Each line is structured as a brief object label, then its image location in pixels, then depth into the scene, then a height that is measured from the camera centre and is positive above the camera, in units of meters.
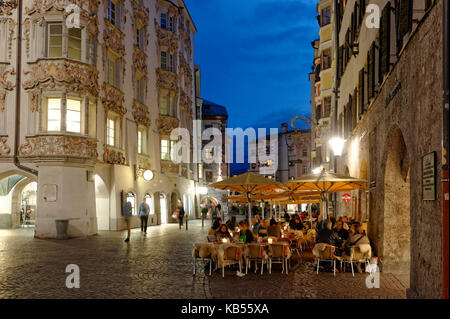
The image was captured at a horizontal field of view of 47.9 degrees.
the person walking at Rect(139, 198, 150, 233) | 26.78 -1.43
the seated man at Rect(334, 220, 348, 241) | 14.92 -1.33
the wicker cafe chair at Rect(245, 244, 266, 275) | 13.28 -1.75
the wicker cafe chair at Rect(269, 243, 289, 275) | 13.36 -1.74
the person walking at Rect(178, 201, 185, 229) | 33.41 -1.78
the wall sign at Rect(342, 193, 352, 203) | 23.73 -0.51
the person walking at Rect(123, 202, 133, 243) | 22.96 -1.10
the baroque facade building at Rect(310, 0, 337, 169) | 36.84 +8.04
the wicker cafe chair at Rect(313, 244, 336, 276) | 13.01 -1.69
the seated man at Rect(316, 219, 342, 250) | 13.91 -1.40
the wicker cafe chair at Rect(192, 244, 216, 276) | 13.11 -1.69
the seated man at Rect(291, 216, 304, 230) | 22.23 -1.75
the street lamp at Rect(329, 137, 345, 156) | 22.95 +1.83
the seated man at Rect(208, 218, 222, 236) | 15.91 -1.22
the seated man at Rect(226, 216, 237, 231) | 19.81 -1.46
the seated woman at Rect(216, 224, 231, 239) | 15.07 -1.40
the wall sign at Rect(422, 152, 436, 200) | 7.63 +0.15
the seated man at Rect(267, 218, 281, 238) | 16.34 -1.42
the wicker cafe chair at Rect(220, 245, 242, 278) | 12.89 -1.73
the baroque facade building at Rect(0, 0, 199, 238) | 24.50 +3.87
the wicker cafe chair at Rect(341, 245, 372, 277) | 12.66 -1.71
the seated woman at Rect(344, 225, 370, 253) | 12.87 -1.36
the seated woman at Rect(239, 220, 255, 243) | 14.38 -1.36
